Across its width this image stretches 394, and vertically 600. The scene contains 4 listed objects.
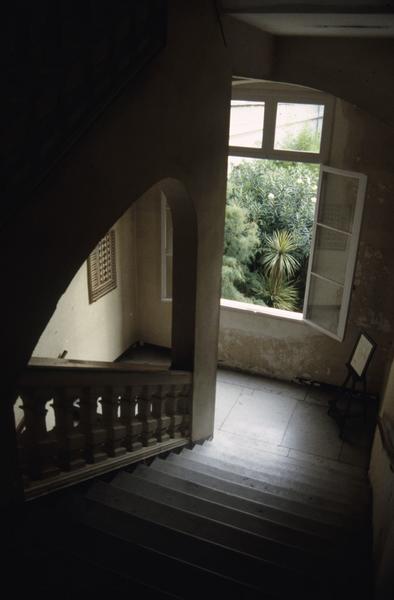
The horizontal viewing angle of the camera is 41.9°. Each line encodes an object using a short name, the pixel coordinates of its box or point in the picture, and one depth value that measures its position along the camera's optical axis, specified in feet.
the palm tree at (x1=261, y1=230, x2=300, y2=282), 24.99
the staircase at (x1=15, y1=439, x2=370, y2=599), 7.61
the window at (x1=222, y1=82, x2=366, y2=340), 17.89
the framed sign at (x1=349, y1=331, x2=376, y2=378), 16.69
